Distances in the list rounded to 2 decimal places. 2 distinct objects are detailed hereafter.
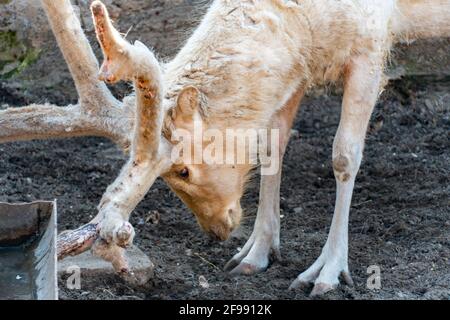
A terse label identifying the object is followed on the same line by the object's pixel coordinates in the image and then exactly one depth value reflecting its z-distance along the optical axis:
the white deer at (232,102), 4.50
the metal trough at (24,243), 4.54
